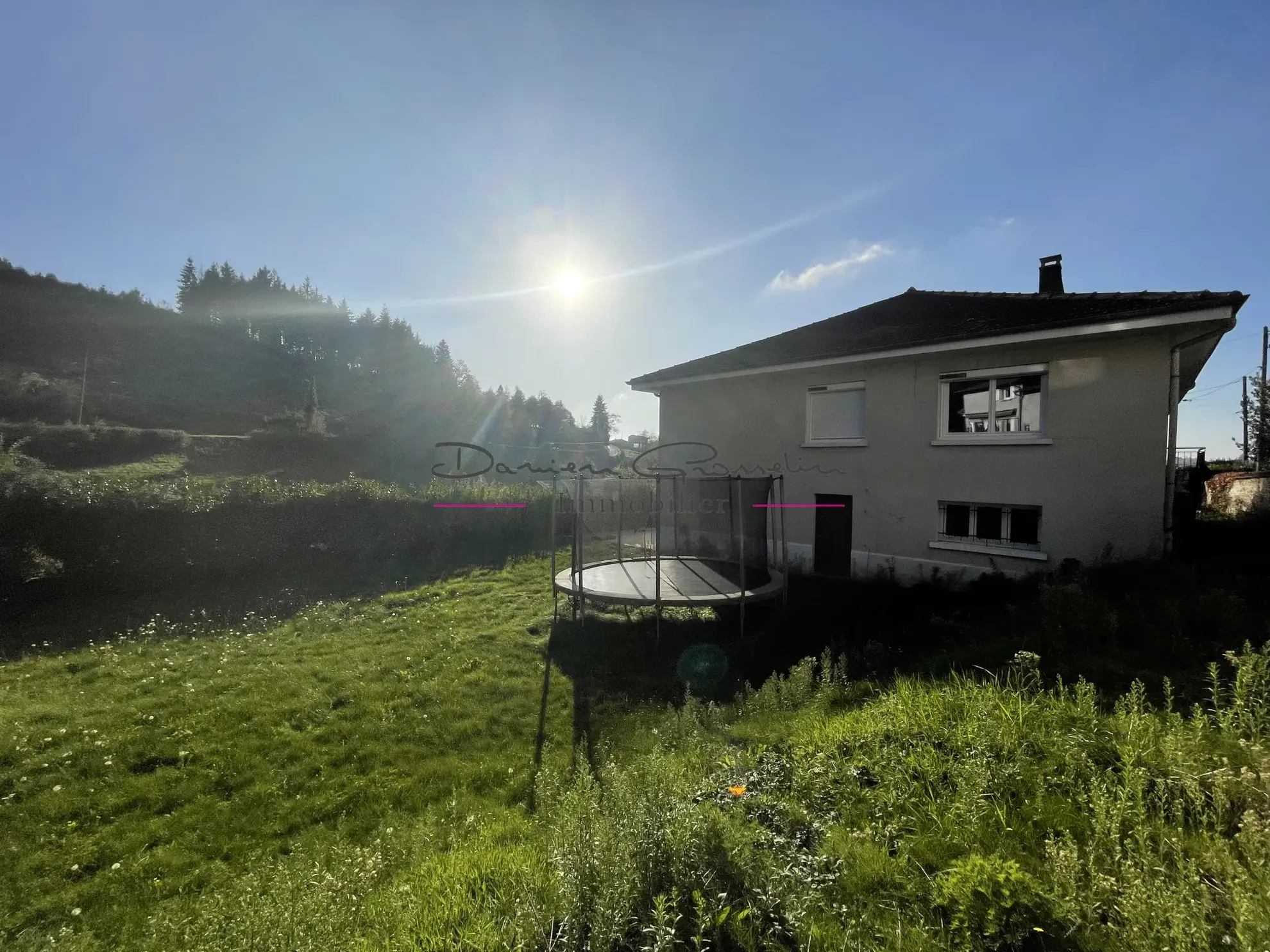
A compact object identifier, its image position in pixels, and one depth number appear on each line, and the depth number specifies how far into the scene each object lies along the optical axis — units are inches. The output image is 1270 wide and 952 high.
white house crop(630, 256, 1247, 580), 279.6
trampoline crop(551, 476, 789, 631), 275.0
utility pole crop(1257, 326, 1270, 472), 836.6
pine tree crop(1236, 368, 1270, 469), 832.9
